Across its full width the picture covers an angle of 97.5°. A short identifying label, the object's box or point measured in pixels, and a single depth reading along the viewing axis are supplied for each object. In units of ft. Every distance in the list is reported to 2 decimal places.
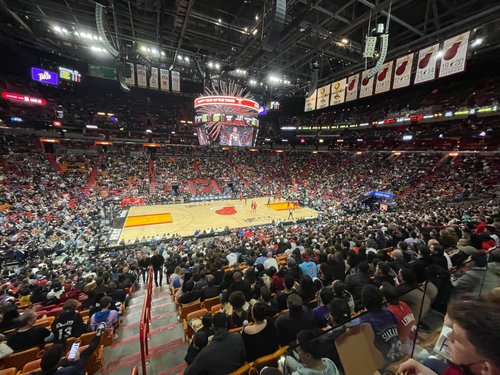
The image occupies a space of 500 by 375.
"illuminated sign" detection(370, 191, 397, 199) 75.56
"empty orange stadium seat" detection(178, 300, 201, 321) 16.53
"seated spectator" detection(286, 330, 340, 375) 6.51
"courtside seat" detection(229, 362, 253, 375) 8.28
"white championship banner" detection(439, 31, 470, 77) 33.37
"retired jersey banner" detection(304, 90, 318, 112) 64.77
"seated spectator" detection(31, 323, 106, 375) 8.67
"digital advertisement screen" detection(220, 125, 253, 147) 72.61
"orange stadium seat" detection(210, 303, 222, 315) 15.63
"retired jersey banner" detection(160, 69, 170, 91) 61.76
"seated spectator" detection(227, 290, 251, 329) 11.58
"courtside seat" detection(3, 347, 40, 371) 11.71
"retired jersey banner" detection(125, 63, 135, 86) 58.34
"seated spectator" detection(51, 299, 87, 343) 12.88
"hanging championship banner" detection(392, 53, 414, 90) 41.01
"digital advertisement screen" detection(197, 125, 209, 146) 72.49
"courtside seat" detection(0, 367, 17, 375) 10.00
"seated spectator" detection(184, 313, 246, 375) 8.23
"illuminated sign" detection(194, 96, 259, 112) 48.83
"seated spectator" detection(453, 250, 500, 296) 10.83
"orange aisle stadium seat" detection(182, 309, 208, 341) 14.21
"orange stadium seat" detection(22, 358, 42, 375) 11.25
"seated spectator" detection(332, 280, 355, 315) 11.63
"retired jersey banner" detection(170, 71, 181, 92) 62.75
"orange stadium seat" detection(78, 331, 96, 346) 13.04
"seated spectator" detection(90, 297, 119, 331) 14.65
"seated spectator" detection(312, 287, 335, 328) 10.96
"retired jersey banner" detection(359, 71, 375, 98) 48.41
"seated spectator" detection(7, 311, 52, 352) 12.30
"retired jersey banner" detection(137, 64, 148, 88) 58.65
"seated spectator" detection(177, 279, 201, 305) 16.69
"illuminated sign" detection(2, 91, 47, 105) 74.68
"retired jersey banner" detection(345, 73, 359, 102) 51.92
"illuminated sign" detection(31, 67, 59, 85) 67.89
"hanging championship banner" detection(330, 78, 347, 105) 55.31
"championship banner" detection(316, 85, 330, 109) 60.18
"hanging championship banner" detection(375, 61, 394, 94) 44.45
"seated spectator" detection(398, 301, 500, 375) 3.74
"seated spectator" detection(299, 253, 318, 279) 17.97
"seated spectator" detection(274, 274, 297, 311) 13.20
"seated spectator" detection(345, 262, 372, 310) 12.94
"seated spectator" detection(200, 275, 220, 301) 17.16
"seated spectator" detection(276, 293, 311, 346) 9.88
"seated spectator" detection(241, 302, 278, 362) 9.43
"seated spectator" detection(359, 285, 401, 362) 7.79
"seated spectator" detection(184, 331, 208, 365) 9.72
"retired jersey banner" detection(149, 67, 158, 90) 60.80
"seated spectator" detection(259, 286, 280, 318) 12.50
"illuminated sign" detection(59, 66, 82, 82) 68.69
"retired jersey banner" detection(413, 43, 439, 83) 37.11
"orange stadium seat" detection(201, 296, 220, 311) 16.78
